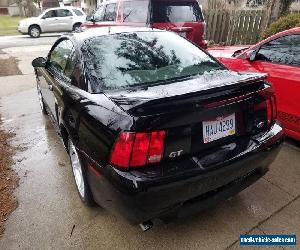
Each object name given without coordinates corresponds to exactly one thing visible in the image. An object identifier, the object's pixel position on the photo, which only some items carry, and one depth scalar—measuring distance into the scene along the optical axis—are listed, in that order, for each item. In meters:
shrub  5.75
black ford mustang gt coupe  1.57
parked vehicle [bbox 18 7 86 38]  14.57
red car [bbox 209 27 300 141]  2.78
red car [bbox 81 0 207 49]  5.43
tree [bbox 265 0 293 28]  7.31
